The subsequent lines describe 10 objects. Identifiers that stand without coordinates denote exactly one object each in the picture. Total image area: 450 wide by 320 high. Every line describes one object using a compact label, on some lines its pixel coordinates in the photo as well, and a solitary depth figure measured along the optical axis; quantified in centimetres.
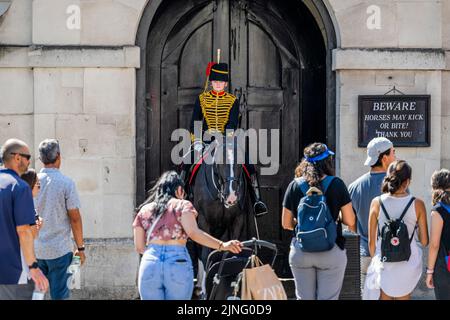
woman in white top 1603
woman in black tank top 1650
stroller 1656
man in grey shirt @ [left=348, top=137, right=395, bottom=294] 1802
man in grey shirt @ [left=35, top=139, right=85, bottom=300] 1719
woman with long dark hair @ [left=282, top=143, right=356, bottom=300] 1625
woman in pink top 1501
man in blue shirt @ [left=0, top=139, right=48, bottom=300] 1480
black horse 2066
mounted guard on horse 2245
